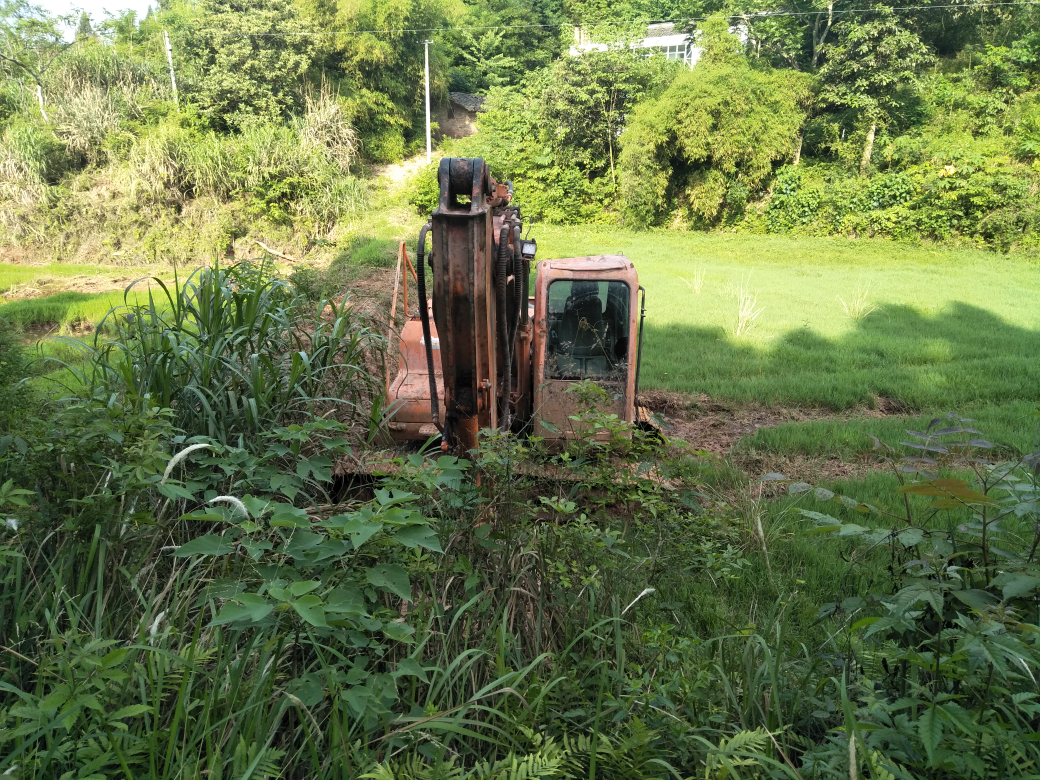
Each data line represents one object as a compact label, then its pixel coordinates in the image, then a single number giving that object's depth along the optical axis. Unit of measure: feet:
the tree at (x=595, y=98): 94.68
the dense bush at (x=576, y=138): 95.09
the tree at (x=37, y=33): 92.81
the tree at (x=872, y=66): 86.12
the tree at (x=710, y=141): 85.20
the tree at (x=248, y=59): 97.81
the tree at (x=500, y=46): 143.13
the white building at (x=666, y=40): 132.67
